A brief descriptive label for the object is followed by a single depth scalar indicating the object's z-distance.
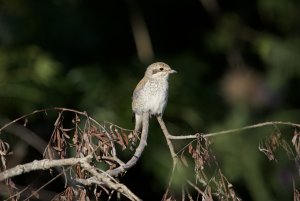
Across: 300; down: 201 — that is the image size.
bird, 10.48
